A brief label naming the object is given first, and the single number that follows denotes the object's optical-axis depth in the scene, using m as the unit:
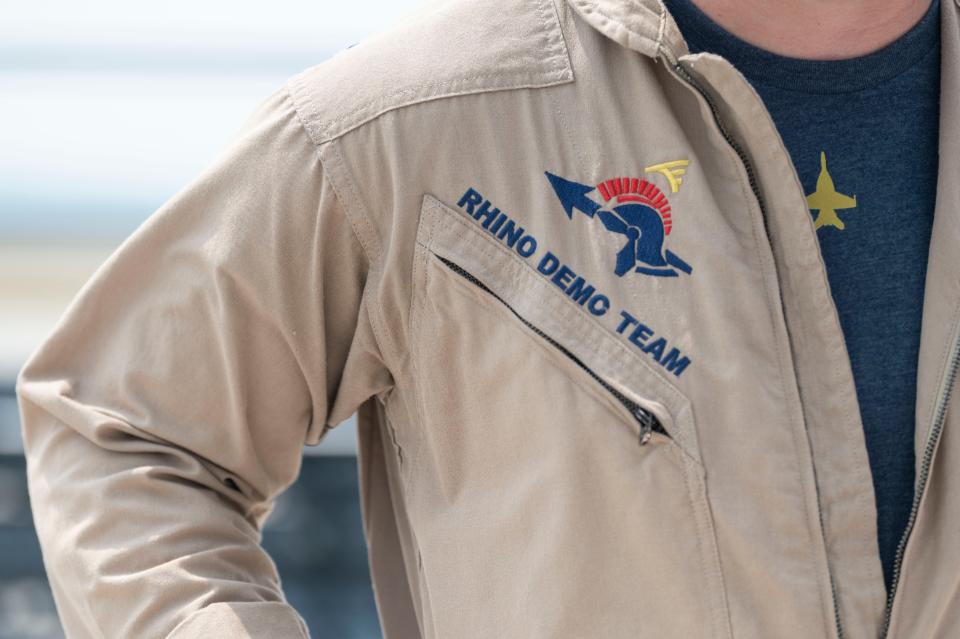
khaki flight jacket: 2.53
